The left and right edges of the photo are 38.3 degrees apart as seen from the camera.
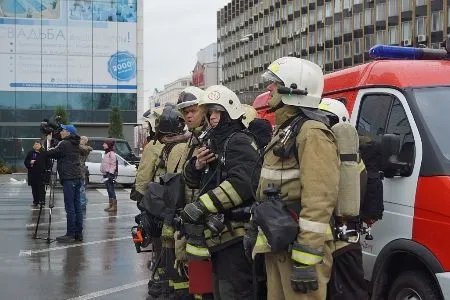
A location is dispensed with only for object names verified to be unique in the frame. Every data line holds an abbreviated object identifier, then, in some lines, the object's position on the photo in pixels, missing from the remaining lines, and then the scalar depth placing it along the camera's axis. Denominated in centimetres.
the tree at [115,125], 5281
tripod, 1081
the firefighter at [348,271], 386
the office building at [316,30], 6278
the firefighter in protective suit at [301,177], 351
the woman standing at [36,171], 1723
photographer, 1055
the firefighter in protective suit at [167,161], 625
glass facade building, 5719
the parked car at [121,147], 3138
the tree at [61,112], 4743
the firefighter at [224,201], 452
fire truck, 436
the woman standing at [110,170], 1678
